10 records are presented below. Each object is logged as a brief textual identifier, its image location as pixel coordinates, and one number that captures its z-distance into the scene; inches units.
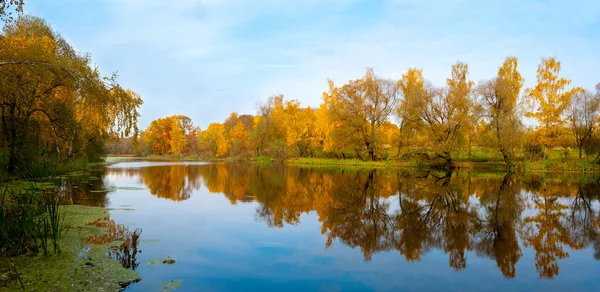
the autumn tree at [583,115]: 1184.8
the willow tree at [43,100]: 358.0
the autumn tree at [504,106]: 1175.6
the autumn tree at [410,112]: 1279.5
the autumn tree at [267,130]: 2123.5
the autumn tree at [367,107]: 1515.7
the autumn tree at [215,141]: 2598.4
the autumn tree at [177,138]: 2891.2
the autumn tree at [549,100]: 1226.6
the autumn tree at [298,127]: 1929.1
